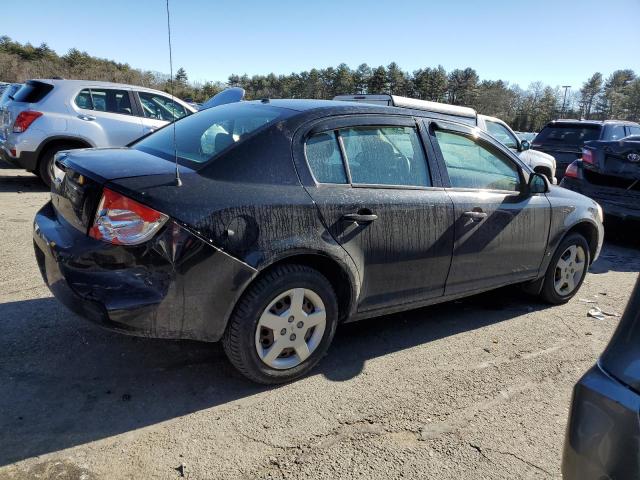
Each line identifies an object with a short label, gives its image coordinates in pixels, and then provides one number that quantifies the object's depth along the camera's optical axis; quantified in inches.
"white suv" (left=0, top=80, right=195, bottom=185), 309.3
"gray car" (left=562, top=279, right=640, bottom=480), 57.6
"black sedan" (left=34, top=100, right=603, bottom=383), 102.1
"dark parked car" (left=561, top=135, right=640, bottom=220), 275.0
